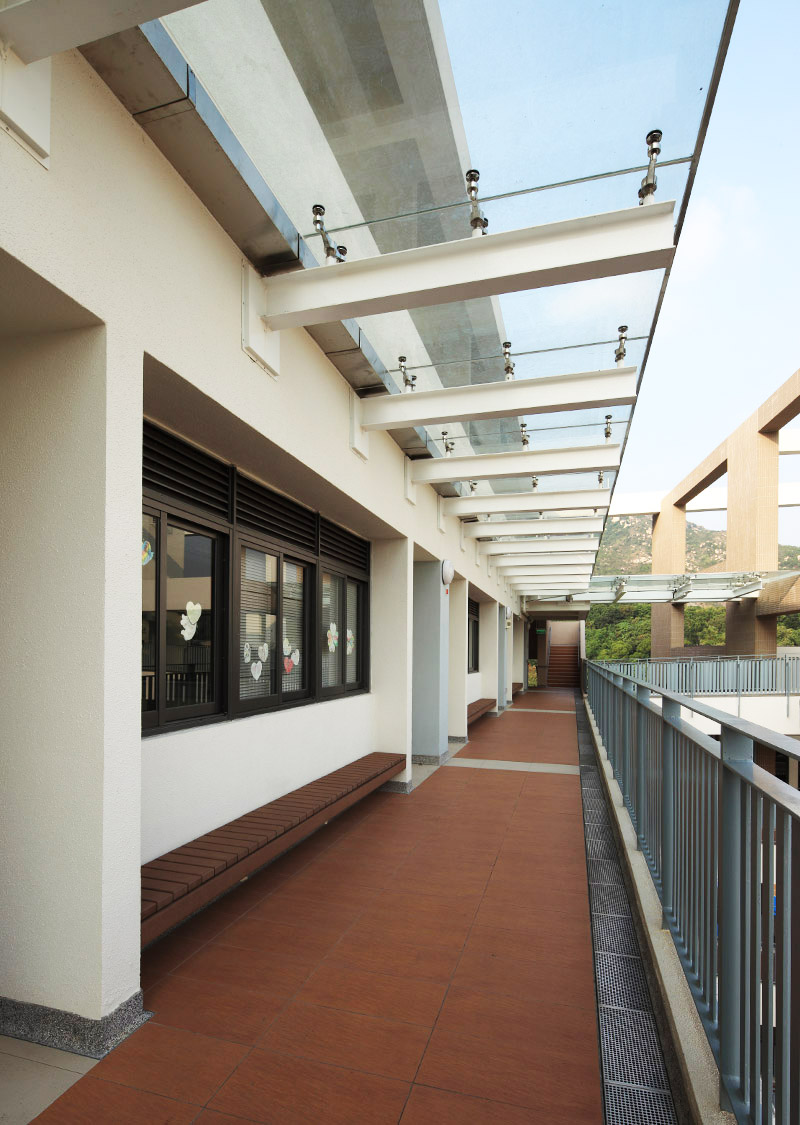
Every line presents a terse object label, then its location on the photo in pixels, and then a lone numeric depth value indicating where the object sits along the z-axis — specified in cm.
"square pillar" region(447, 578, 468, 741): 972
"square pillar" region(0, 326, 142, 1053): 226
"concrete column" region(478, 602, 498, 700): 1374
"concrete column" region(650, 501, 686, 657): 2055
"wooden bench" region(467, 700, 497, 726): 1065
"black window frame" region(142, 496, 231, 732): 341
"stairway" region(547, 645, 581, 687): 2828
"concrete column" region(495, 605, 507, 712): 1436
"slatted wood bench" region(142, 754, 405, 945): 266
